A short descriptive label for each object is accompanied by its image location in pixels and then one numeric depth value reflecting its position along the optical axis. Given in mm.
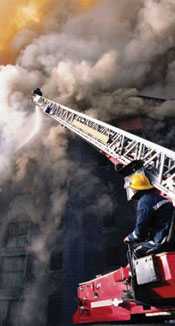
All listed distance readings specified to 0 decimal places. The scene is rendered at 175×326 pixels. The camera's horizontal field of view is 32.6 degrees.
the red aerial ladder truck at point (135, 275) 3590
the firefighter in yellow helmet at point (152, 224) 3684
